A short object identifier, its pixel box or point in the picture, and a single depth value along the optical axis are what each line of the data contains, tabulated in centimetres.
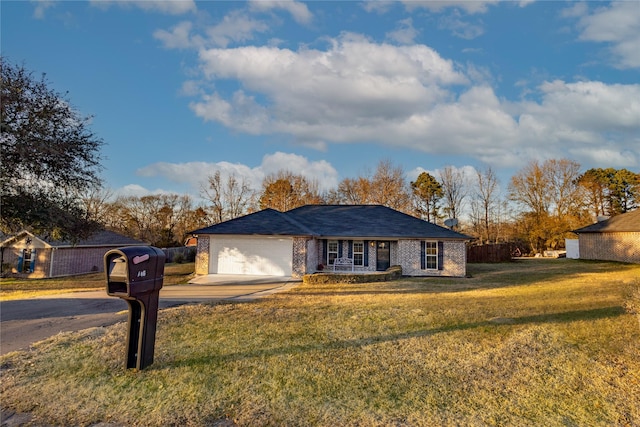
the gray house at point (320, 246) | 1841
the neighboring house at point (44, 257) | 2270
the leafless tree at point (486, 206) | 4416
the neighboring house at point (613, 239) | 2692
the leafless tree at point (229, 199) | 4175
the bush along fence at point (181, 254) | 2966
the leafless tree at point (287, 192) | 4044
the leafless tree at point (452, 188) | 4450
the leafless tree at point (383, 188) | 3962
